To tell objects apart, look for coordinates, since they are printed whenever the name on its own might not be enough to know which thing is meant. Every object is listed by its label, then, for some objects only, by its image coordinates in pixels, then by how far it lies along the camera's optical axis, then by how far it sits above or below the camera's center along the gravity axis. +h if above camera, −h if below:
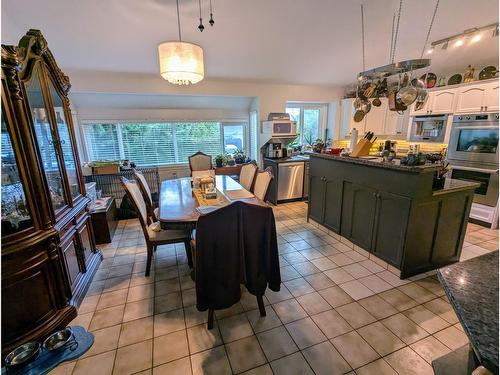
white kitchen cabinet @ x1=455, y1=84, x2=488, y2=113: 3.31 +0.41
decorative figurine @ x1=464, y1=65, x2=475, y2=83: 3.54 +0.79
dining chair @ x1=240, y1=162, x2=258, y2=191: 3.10 -0.62
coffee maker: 4.67 -0.39
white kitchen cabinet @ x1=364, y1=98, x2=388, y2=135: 4.89 +0.19
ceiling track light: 2.68 +1.11
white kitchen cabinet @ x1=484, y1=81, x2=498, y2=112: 3.17 +0.39
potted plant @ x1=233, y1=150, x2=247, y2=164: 4.98 -0.54
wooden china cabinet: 1.46 -0.50
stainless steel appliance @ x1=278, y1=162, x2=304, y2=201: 4.52 -0.97
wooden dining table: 1.93 -0.70
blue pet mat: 1.46 -1.47
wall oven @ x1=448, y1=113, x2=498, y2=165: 3.22 -0.17
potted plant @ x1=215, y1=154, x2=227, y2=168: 4.71 -0.57
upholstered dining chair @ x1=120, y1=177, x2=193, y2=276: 2.25 -1.02
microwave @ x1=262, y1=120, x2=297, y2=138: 4.51 +0.06
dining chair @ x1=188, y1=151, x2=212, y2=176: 4.53 -0.56
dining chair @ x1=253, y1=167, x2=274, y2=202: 2.50 -0.59
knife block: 2.75 -0.22
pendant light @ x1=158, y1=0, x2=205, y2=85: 2.04 +0.66
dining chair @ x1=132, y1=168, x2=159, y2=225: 2.69 -0.77
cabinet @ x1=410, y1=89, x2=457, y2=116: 3.68 +0.40
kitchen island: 2.14 -0.85
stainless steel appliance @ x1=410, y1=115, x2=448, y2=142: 3.81 -0.01
